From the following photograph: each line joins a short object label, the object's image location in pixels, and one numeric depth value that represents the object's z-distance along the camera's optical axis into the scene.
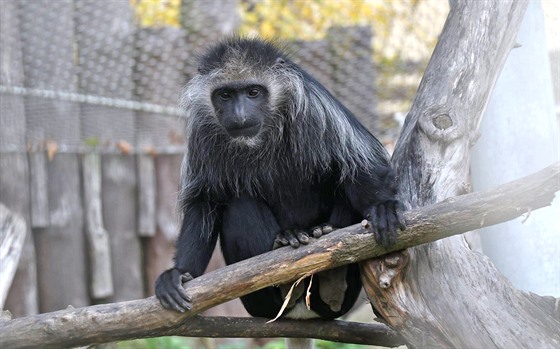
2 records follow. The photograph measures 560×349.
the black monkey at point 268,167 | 7.18
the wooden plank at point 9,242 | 8.67
